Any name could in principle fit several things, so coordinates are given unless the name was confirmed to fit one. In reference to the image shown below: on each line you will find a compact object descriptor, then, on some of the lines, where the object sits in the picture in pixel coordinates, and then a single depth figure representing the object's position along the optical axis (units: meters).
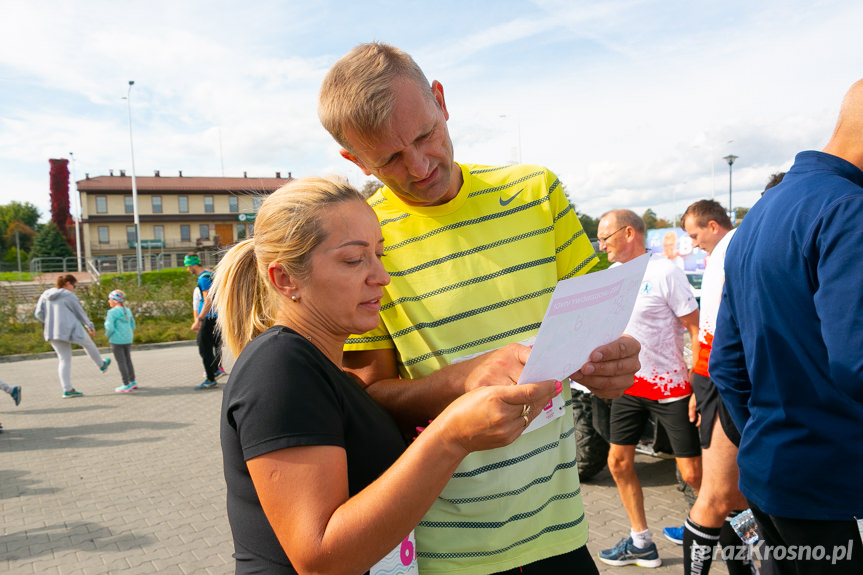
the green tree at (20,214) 88.82
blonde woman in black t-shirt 1.21
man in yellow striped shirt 1.67
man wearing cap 9.89
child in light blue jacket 10.38
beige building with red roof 60.22
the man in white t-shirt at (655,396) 4.05
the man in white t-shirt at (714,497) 2.79
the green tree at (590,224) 63.99
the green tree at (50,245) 73.94
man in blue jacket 1.69
